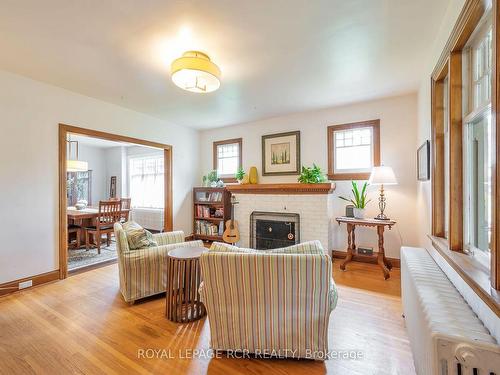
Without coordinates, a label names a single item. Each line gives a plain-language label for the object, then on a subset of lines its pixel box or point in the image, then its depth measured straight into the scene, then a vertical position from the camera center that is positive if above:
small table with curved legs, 3.19 -0.75
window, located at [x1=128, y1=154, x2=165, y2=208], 6.36 +0.19
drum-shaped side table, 2.20 -0.92
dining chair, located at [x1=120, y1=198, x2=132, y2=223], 5.05 -0.46
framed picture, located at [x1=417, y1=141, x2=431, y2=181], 2.37 +0.27
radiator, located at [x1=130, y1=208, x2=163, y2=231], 6.11 -0.78
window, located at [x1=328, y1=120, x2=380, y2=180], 3.72 +0.60
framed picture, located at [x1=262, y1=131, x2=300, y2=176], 4.37 +0.63
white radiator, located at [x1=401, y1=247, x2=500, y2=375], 0.88 -0.60
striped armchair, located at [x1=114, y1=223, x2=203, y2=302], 2.46 -0.84
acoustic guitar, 4.50 -0.86
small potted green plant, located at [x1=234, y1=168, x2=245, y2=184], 4.76 +0.24
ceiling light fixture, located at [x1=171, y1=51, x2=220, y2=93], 2.08 +1.04
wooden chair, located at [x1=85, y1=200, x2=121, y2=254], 4.43 -0.63
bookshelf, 4.88 -0.52
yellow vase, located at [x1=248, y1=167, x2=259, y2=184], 4.67 +0.22
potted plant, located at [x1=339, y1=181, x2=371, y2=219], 3.54 -0.21
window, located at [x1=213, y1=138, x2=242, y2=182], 5.06 +0.65
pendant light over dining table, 4.88 +0.46
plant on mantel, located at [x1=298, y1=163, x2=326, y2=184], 3.82 +0.17
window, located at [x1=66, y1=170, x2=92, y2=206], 7.01 +0.02
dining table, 4.48 -0.56
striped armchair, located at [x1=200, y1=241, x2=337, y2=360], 1.49 -0.72
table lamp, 3.13 +0.14
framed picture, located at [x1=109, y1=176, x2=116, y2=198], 7.23 +0.01
